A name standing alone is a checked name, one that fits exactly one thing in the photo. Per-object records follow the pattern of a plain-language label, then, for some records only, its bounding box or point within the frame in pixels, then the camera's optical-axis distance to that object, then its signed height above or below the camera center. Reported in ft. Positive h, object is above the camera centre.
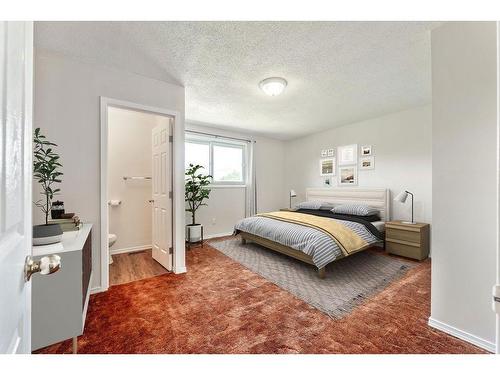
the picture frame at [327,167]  15.61 +1.61
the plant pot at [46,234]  4.68 -1.03
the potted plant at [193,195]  13.17 -0.45
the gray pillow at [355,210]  11.98 -1.23
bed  8.47 -1.98
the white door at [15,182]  1.45 +0.05
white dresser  4.23 -2.28
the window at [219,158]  15.15 +2.26
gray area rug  6.89 -3.52
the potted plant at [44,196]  4.72 -0.23
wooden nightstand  10.12 -2.49
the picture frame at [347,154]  14.34 +2.34
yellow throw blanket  8.77 -1.86
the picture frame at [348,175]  14.34 +0.89
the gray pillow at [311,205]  14.43 -1.19
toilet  9.92 -2.38
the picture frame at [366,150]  13.58 +2.44
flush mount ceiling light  8.27 +4.03
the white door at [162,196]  9.20 -0.36
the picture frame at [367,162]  13.48 +1.66
